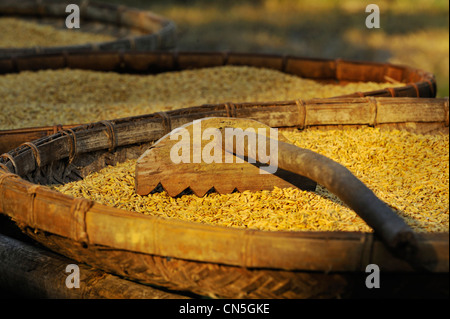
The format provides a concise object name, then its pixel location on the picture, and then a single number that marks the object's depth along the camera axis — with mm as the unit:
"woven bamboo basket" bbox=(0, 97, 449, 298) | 2404
